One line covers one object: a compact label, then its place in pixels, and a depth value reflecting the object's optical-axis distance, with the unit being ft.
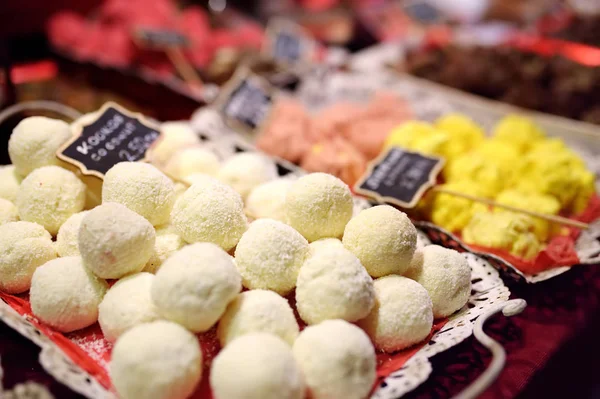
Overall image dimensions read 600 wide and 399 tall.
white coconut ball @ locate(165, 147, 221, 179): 1.13
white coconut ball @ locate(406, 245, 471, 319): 0.88
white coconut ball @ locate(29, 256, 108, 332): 0.79
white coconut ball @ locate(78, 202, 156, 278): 0.77
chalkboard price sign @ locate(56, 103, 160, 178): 0.98
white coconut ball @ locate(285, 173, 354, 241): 0.90
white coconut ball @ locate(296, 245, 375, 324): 0.76
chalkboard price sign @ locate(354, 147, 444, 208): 1.11
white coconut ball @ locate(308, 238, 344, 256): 0.88
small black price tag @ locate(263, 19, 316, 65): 2.05
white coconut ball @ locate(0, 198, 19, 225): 0.94
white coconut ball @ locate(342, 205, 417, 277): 0.84
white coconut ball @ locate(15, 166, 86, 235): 0.93
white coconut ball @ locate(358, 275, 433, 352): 0.81
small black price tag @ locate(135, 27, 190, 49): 1.80
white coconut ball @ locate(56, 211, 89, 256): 0.88
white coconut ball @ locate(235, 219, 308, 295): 0.81
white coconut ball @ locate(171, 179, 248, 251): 0.85
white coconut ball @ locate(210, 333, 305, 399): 0.65
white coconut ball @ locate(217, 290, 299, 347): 0.74
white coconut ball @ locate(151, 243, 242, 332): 0.72
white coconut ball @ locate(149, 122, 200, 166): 1.20
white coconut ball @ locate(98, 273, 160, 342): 0.76
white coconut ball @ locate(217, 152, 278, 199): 1.11
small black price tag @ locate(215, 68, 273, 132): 1.47
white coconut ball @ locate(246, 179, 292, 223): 1.02
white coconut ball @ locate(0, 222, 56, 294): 0.86
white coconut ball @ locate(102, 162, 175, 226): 0.87
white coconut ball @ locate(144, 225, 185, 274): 0.86
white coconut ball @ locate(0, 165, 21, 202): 1.01
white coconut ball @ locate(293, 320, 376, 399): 0.70
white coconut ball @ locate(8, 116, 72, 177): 0.99
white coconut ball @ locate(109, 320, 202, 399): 0.67
